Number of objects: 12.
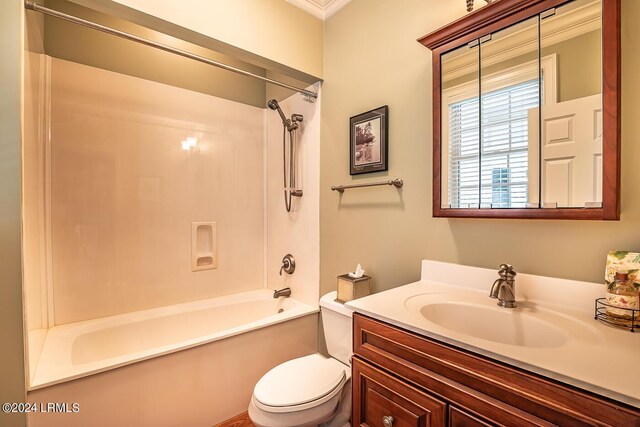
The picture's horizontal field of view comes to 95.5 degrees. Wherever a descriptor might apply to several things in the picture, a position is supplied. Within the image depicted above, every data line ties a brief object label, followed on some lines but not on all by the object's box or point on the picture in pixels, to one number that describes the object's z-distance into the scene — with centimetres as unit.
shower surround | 156
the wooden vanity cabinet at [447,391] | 63
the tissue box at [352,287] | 162
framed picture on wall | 167
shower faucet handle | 239
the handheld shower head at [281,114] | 233
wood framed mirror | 94
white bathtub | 136
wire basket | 84
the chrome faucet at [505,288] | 107
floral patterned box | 88
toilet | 121
